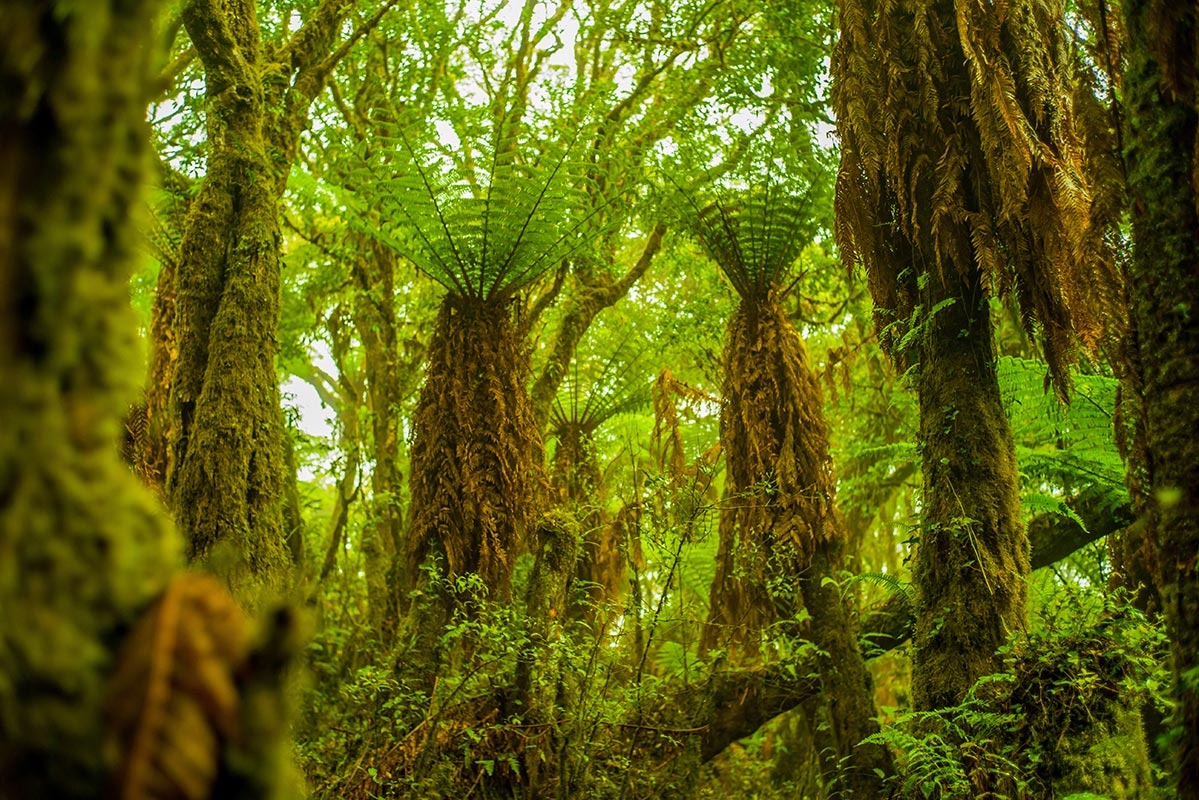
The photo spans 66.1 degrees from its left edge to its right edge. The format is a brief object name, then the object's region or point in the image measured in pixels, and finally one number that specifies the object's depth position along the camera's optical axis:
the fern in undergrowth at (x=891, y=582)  3.34
